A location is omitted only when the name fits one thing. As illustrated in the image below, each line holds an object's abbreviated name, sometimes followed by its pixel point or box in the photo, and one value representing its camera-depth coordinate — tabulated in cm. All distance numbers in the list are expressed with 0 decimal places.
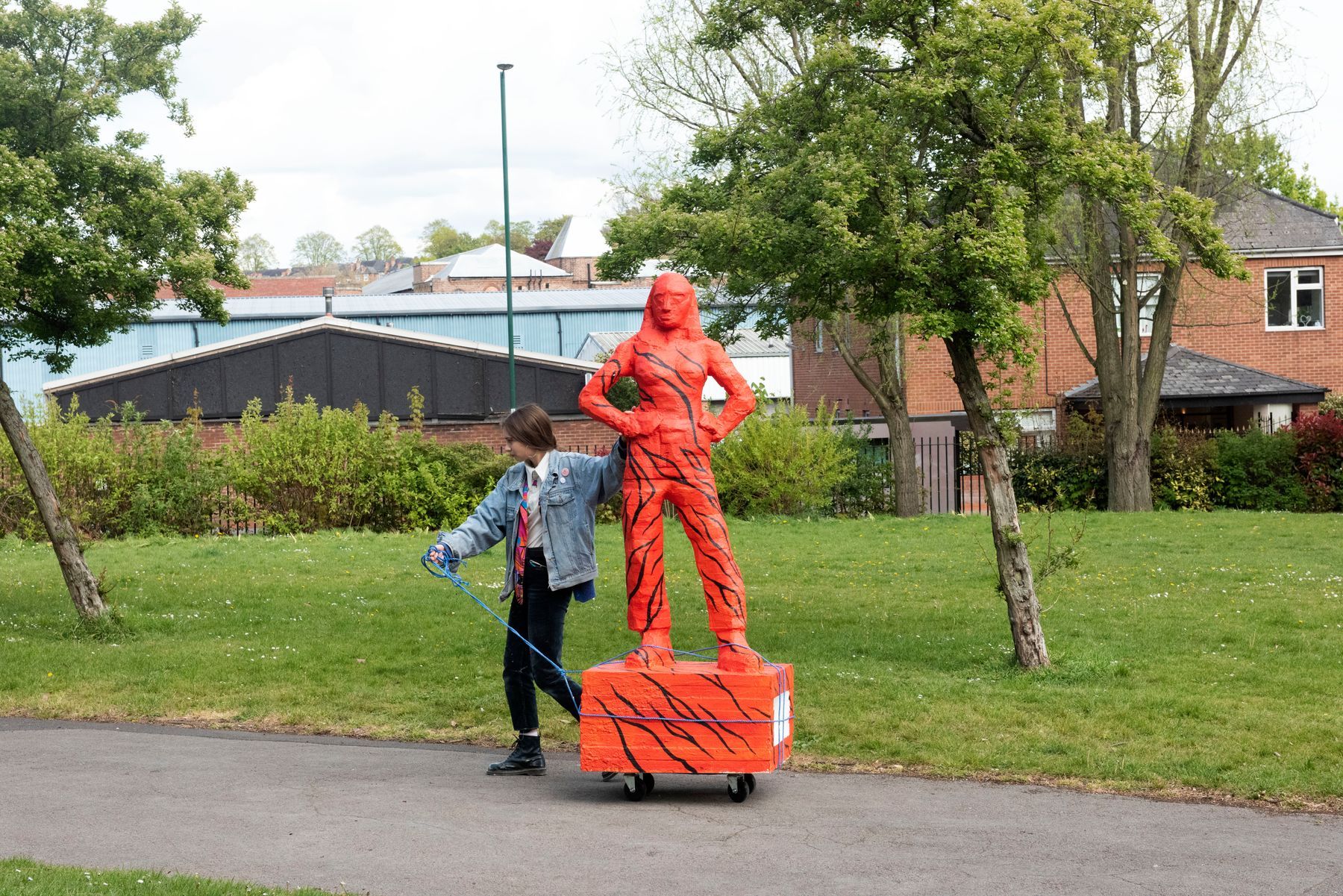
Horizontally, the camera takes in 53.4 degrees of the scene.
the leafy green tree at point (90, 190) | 1131
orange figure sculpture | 698
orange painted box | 654
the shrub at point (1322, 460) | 2505
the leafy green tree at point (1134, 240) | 2195
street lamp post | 3025
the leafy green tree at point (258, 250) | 10604
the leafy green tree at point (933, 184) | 945
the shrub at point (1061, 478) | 2639
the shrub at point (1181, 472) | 2559
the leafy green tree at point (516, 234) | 11850
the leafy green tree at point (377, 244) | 13362
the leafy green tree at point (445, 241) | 12862
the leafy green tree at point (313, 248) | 12950
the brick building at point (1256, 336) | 3105
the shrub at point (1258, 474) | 2539
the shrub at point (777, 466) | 2448
